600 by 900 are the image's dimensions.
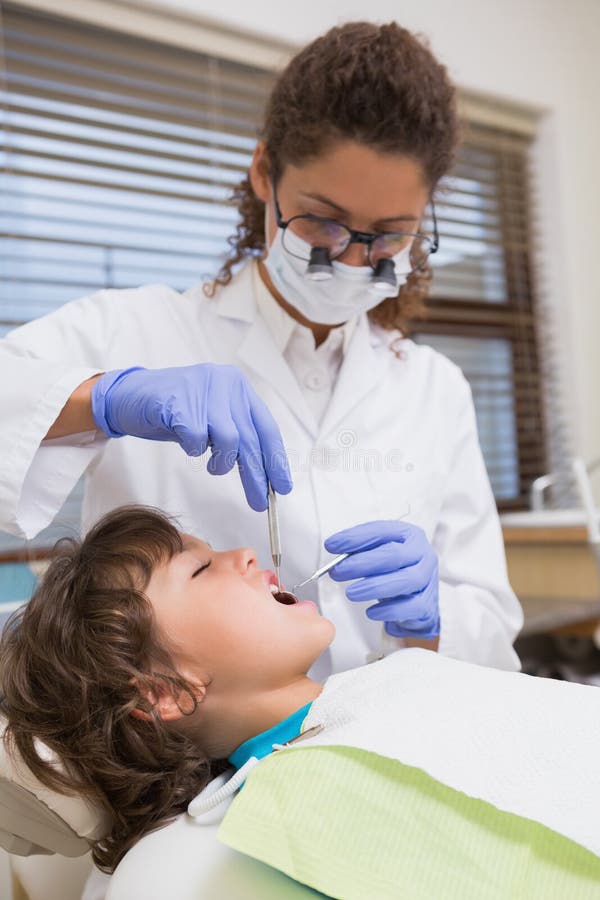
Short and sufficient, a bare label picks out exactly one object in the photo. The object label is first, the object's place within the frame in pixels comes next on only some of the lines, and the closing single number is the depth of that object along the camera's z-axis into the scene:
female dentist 1.09
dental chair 0.81
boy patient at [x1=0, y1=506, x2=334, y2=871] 1.02
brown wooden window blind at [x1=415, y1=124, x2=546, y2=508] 3.23
